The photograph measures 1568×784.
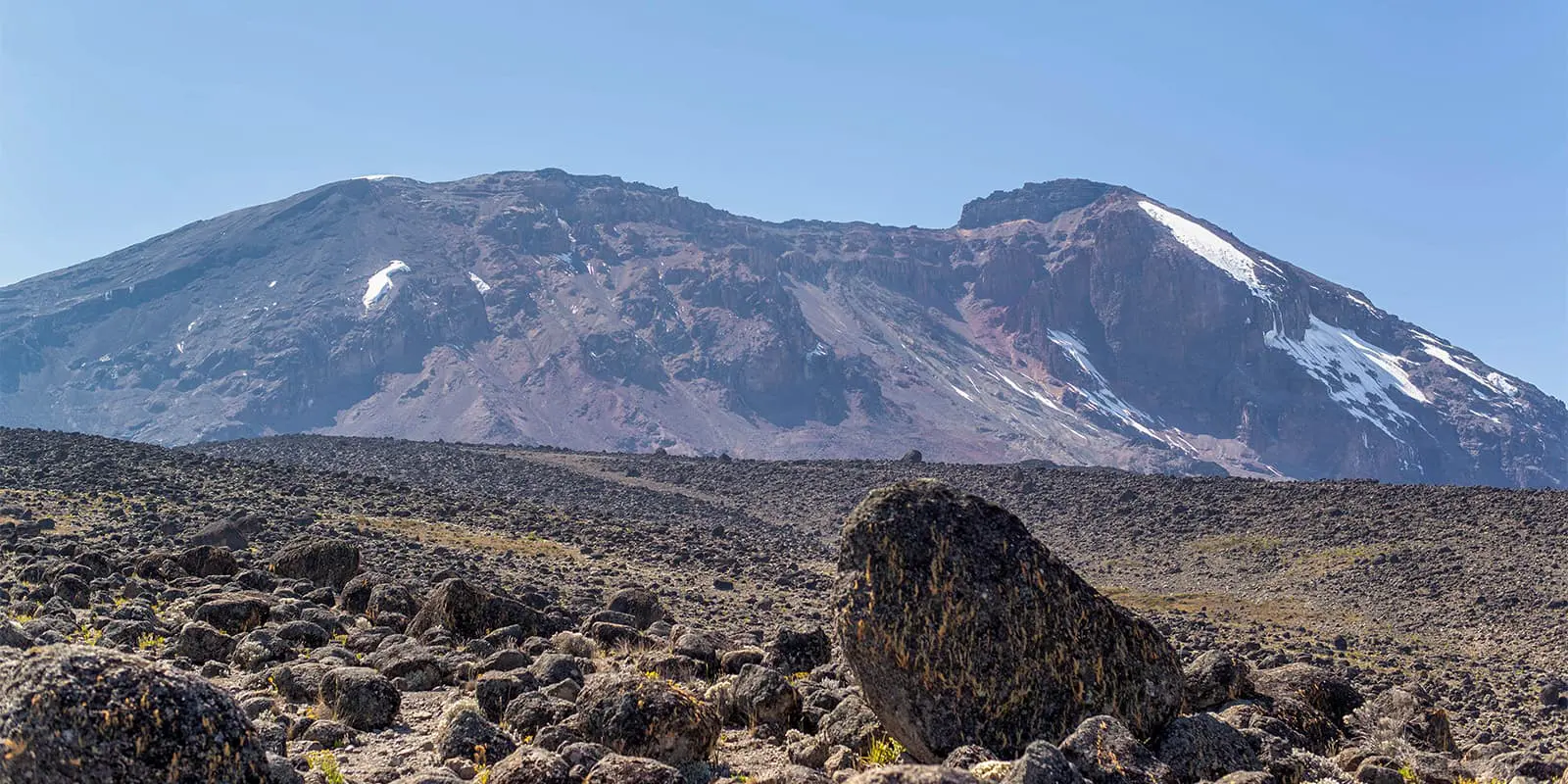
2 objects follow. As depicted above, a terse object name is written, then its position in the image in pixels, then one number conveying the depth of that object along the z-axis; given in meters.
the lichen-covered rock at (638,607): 22.00
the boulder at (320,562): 21.89
